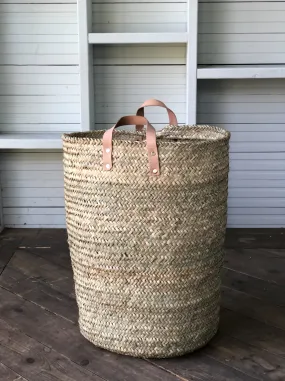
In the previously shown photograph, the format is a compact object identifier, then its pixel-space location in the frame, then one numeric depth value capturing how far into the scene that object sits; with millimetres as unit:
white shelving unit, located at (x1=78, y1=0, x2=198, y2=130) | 1965
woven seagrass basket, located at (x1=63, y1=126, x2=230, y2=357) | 1167
